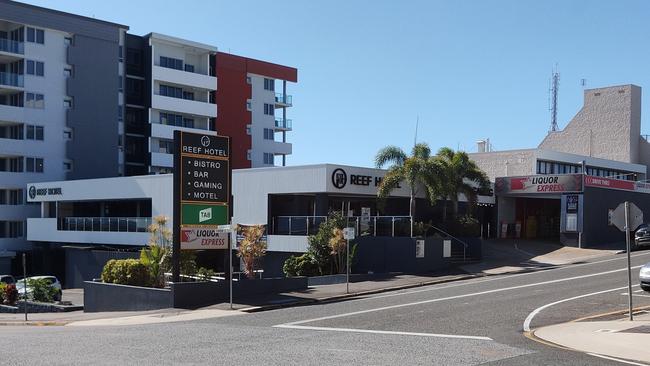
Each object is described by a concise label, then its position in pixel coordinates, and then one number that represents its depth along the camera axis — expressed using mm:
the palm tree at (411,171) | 35656
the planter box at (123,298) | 23366
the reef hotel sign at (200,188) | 24109
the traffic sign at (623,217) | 17516
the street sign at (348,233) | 25938
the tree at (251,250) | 27500
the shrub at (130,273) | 25609
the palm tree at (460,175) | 38906
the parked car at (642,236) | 40094
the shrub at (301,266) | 31578
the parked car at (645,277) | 22750
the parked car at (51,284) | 31178
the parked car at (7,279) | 37281
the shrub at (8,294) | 30969
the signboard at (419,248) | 31750
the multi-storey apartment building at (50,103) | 59094
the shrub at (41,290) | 30766
